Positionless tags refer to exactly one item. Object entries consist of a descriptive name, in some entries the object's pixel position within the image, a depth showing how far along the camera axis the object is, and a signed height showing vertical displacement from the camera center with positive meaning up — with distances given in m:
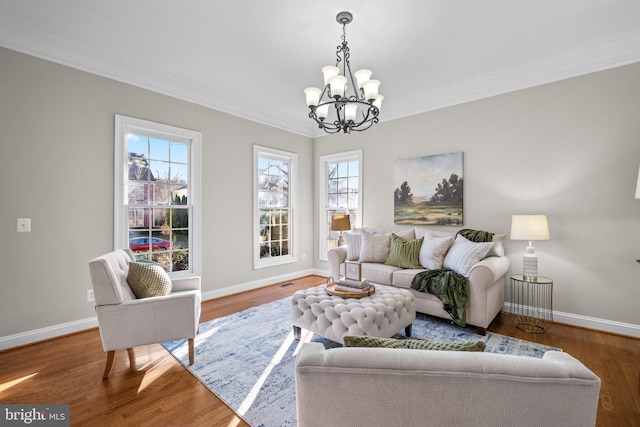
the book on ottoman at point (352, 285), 2.75 -0.70
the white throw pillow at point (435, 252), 3.49 -0.48
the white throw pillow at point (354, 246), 4.29 -0.50
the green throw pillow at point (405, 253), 3.67 -0.53
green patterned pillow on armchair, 2.39 -0.57
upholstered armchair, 2.14 -0.77
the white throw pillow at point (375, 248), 4.00 -0.50
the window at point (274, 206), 4.71 +0.09
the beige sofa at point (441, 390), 0.77 -0.48
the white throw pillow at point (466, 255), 3.12 -0.47
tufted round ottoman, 2.32 -0.85
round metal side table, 3.24 -1.06
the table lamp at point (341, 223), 4.70 -0.19
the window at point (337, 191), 5.09 +0.37
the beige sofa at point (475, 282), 2.91 -0.78
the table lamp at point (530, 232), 3.03 -0.21
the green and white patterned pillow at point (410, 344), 0.99 -0.45
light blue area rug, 1.94 -1.23
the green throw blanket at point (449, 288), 2.95 -0.79
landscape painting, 4.01 +0.30
